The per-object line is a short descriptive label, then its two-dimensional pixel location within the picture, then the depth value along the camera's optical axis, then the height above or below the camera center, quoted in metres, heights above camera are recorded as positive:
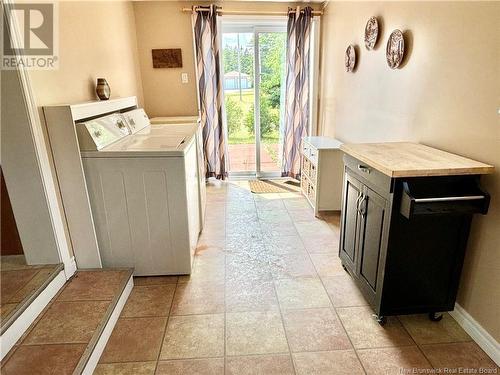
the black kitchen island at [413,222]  1.40 -0.65
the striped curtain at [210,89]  3.60 +0.08
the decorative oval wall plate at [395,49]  2.08 +0.29
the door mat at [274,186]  3.90 -1.18
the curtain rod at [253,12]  3.54 +0.95
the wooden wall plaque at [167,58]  3.70 +0.45
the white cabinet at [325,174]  2.96 -0.78
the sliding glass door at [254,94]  3.91 +0.01
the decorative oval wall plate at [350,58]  2.87 +0.31
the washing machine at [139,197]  1.89 -0.62
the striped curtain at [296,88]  3.70 +0.07
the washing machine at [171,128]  2.63 -0.28
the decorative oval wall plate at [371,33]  2.43 +0.46
